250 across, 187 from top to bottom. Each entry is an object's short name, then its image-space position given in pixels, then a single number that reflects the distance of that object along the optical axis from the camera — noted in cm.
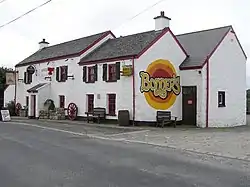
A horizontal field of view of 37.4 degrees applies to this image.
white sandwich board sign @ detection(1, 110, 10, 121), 2897
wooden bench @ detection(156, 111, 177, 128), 2362
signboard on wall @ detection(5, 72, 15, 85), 3759
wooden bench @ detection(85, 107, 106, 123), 2580
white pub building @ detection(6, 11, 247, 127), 2434
